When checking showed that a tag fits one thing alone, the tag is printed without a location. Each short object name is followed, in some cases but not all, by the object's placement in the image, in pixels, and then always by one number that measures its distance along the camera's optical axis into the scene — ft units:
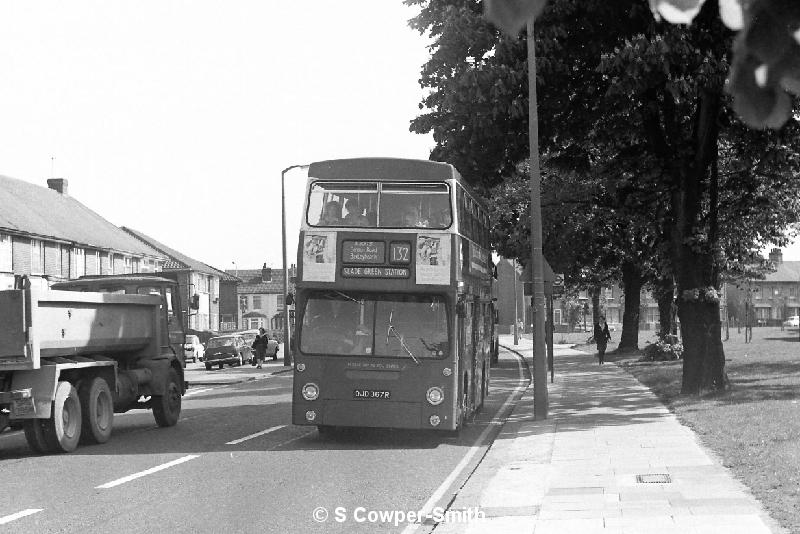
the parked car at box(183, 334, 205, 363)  200.33
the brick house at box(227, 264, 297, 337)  419.54
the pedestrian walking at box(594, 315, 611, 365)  126.52
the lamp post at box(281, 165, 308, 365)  147.84
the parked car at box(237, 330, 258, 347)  192.54
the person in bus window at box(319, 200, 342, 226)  51.21
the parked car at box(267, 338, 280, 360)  192.13
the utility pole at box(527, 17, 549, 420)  60.80
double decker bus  50.29
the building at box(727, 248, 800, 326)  544.62
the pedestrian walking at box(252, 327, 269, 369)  155.47
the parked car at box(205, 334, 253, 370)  166.09
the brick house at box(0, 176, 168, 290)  186.25
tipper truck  44.37
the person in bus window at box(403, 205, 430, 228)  50.85
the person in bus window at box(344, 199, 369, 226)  51.16
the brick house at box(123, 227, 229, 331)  285.23
